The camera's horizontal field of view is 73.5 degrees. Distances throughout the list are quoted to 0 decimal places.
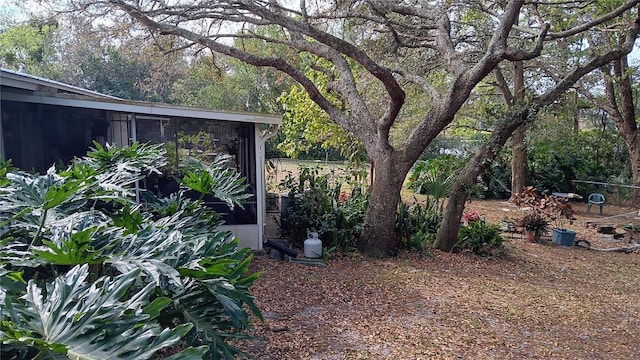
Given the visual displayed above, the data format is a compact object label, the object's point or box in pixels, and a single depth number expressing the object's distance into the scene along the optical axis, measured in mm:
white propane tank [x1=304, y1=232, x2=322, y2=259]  6371
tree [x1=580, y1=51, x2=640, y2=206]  11250
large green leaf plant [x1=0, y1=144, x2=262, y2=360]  1544
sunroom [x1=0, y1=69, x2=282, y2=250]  5102
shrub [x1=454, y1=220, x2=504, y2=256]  7164
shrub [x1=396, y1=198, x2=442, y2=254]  6977
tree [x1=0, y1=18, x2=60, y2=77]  16844
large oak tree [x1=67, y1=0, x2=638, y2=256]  6117
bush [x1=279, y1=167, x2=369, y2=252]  6727
